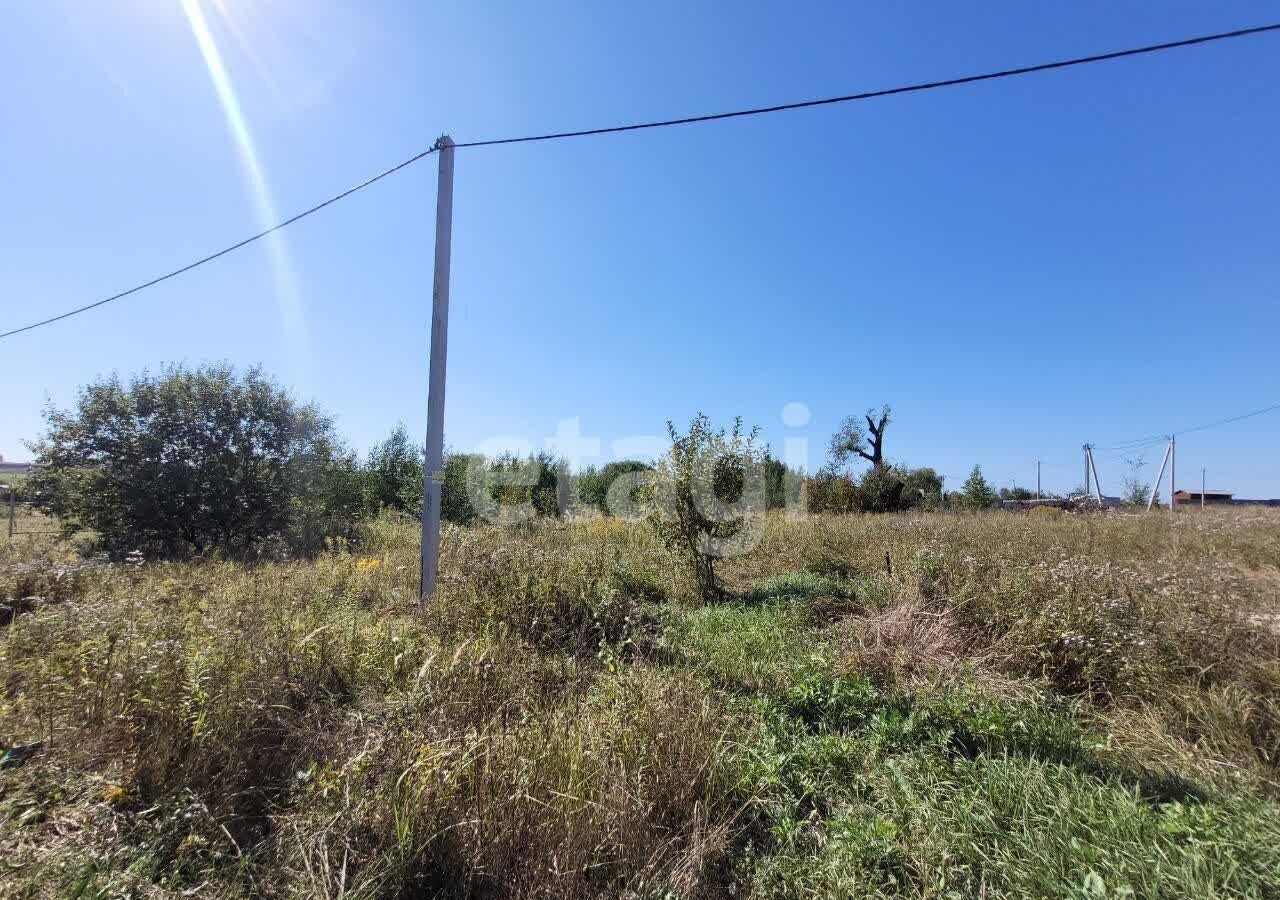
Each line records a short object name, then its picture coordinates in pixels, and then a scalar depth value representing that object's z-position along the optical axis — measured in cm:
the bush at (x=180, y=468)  995
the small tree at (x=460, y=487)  1681
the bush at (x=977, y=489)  2523
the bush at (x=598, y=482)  2173
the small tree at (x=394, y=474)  1661
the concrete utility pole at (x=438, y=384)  541
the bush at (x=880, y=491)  2102
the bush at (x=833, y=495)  2006
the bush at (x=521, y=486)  1521
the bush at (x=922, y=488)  2471
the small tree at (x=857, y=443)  3045
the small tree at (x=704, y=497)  695
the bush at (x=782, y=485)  1978
